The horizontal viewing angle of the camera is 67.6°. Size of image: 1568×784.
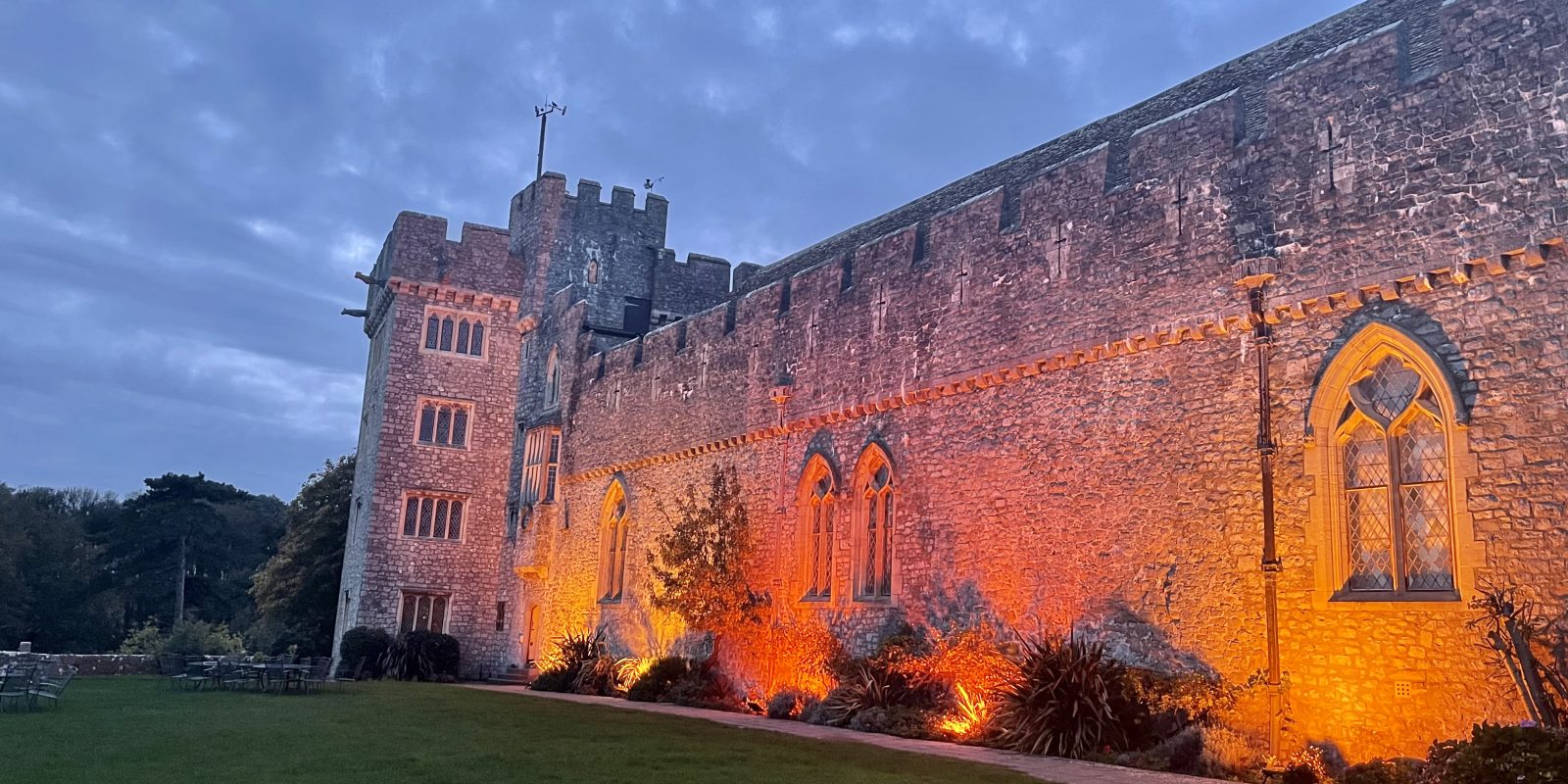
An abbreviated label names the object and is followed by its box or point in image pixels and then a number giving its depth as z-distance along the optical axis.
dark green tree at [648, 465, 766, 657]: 18.19
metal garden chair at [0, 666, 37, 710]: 14.16
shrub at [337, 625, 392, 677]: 25.30
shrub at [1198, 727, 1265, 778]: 9.89
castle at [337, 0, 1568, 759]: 9.27
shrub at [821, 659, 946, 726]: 14.11
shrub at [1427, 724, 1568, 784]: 7.31
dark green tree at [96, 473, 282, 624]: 47.12
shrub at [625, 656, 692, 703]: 19.02
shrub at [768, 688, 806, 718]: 15.80
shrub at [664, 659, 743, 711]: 17.94
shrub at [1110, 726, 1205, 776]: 10.24
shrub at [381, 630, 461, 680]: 25.08
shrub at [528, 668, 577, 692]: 21.64
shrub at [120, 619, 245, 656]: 26.95
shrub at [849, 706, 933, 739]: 13.24
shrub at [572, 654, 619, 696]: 20.83
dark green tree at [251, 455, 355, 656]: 31.94
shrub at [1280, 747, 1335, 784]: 9.35
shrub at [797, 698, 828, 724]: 14.77
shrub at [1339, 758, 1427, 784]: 8.56
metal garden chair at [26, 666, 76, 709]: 14.24
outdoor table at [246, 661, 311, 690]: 18.12
